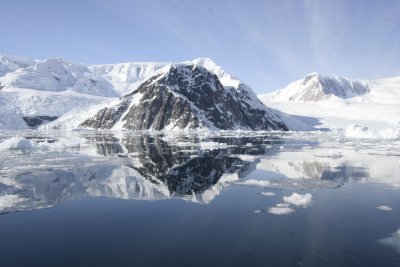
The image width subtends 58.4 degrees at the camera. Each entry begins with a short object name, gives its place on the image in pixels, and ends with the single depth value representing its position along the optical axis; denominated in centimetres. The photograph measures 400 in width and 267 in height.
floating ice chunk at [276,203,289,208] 1931
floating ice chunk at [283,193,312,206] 1988
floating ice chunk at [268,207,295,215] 1804
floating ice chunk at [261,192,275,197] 2230
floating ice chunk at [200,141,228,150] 5825
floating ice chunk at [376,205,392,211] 1877
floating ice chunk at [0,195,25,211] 1942
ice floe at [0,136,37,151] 5319
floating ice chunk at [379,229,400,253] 1351
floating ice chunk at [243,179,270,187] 2569
